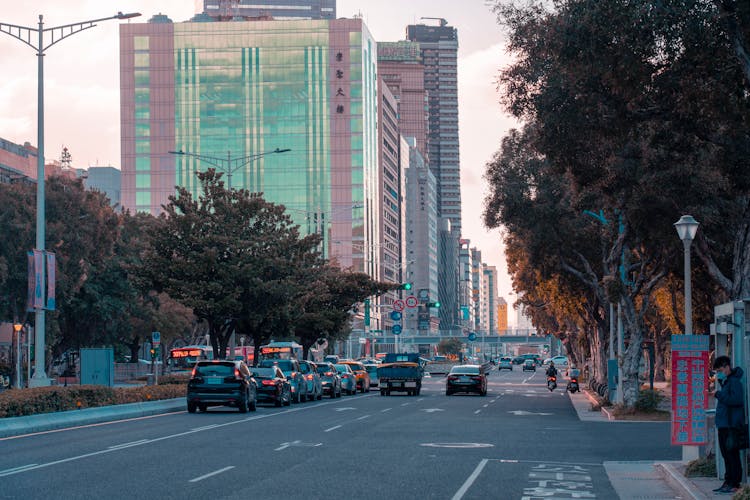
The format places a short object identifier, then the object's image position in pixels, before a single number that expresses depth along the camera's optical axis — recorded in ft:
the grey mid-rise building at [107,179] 617.21
